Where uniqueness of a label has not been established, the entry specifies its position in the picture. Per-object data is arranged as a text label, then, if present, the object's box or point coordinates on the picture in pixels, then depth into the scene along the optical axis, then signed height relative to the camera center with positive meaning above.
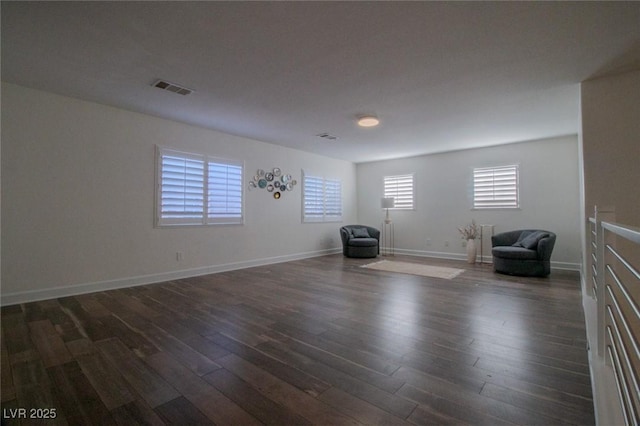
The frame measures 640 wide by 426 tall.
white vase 6.18 -0.65
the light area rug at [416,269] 5.03 -0.92
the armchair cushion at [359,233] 7.39 -0.34
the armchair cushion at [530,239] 4.98 -0.34
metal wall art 5.96 +0.80
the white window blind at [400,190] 7.53 +0.78
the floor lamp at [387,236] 7.71 -0.44
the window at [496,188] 6.06 +0.69
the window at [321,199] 7.04 +0.51
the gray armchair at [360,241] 6.93 -0.50
